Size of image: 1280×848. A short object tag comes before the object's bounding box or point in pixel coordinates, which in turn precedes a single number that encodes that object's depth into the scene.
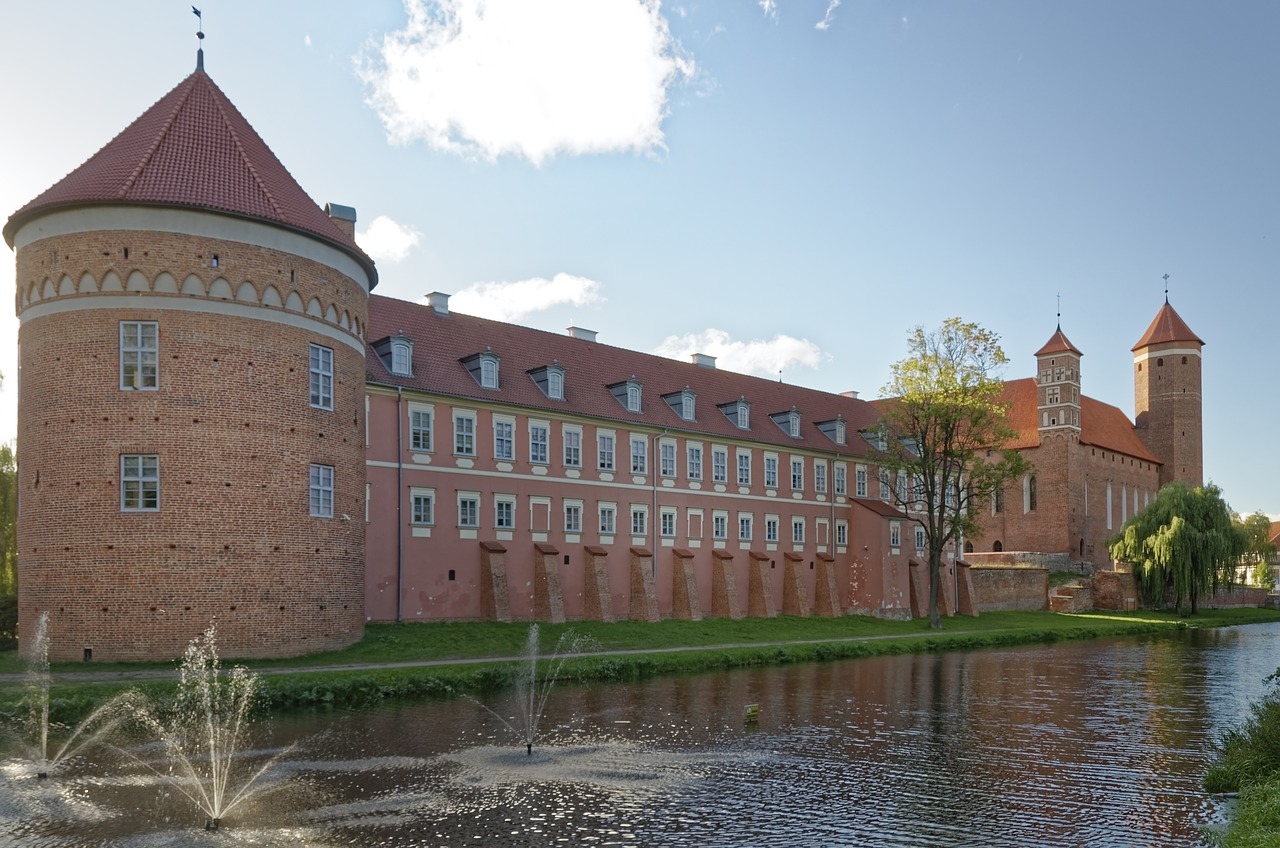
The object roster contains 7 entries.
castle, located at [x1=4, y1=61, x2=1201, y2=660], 25.06
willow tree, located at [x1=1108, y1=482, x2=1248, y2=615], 59.00
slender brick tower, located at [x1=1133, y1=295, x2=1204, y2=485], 87.81
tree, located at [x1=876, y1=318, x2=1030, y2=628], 45.88
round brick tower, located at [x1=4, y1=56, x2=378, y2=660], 24.75
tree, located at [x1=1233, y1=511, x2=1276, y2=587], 87.31
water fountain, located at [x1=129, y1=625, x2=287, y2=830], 14.38
